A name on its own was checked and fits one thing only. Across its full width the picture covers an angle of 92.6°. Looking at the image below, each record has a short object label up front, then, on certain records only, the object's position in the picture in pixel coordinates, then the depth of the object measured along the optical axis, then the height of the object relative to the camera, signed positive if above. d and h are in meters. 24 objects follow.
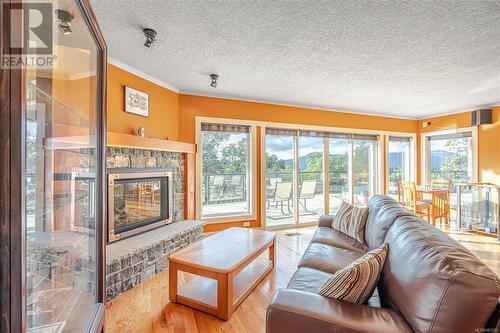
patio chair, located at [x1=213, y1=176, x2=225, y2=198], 4.16 -0.34
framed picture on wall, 2.98 +0.85
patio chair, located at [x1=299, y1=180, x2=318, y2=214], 4.84 -0.48
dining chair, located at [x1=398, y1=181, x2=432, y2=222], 4.73 -0.70
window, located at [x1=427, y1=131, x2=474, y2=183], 5.01 +0.22
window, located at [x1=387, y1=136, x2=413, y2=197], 5.63 +0.14
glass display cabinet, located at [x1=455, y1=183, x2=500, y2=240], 4.18 -0.76
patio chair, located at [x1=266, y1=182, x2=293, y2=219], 4.62 -0.54
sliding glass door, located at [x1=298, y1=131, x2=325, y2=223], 4.81 -0.19
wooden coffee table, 1.91 -0.87
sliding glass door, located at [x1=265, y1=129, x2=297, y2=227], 4.54 -0.20
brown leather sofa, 0.90 -0.57
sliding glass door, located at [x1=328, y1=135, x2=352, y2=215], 5.08 -0.08
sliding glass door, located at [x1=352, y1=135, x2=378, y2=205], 5.32 -0.03
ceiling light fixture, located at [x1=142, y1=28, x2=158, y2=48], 2.12 +1.18
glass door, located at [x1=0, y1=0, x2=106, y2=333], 0.63 -0.01
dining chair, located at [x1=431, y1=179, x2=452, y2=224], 4.78 -0.73
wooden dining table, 4.80 -0.76
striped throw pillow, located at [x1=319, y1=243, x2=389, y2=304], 1.25 -0.62
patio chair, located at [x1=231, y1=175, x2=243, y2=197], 4.29 -0.32
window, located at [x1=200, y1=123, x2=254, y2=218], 4.09 -0.06
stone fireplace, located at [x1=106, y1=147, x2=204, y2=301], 2.37 -0.69
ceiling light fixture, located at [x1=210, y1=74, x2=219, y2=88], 3.15 +1.18
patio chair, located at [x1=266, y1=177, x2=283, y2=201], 4.54 -0.39
